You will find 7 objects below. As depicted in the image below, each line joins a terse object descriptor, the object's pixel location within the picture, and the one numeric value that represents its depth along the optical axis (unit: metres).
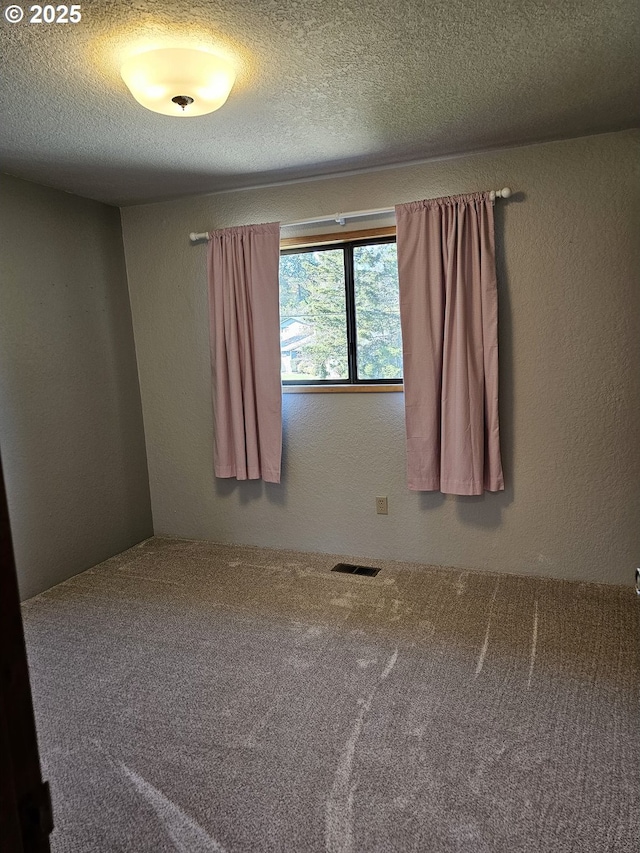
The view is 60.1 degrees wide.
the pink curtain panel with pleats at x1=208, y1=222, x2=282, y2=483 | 3.32
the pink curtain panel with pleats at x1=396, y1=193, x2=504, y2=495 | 2.88
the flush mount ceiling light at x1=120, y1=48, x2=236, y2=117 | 1.80
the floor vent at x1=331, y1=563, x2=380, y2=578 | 3.20
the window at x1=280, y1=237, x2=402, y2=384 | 3.23
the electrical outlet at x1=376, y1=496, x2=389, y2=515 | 3.35
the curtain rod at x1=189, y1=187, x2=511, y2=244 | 3.08
